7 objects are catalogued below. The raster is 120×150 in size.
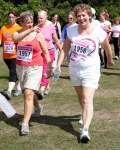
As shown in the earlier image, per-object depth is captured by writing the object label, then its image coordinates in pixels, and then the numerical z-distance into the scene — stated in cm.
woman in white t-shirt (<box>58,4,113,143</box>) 726
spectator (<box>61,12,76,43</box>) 1405
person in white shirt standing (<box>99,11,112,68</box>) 1591
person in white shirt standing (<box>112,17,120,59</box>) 1935
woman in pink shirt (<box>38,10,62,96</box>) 1073
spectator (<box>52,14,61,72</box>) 2083
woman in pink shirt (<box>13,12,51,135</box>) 774
